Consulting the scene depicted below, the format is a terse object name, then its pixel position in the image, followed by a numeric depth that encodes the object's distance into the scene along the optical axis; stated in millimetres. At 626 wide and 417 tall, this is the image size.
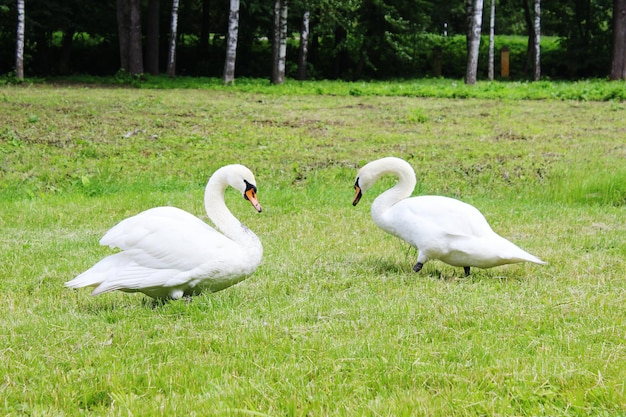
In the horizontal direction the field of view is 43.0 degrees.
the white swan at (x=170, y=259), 5480
